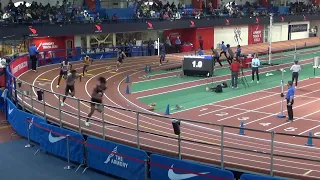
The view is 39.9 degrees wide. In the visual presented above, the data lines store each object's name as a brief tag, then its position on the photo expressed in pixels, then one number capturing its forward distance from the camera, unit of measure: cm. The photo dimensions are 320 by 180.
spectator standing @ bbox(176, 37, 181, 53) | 4816
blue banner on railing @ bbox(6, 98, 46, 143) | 1606
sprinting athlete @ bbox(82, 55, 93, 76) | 2803
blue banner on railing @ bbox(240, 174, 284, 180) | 1012
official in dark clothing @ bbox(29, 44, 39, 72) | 2942
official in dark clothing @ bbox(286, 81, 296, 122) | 1788
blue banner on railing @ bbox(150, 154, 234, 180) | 1077
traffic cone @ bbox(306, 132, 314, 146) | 1500
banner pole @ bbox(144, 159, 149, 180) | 1212
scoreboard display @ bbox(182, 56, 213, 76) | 3066
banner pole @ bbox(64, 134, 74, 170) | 1408
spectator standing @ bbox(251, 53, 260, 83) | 2770
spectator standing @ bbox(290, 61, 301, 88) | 2569
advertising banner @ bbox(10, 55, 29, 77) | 2646
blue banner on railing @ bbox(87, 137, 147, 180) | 1237
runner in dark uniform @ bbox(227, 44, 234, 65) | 3204
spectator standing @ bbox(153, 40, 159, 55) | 4469
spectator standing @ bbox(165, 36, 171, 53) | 4688
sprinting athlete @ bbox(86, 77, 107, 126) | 1504
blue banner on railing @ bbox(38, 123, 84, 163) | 1406
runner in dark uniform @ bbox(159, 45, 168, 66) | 3707
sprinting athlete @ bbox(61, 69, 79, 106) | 1811
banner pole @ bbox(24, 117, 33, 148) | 1634
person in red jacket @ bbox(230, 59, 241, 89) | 2527
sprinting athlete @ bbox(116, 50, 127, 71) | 3275
